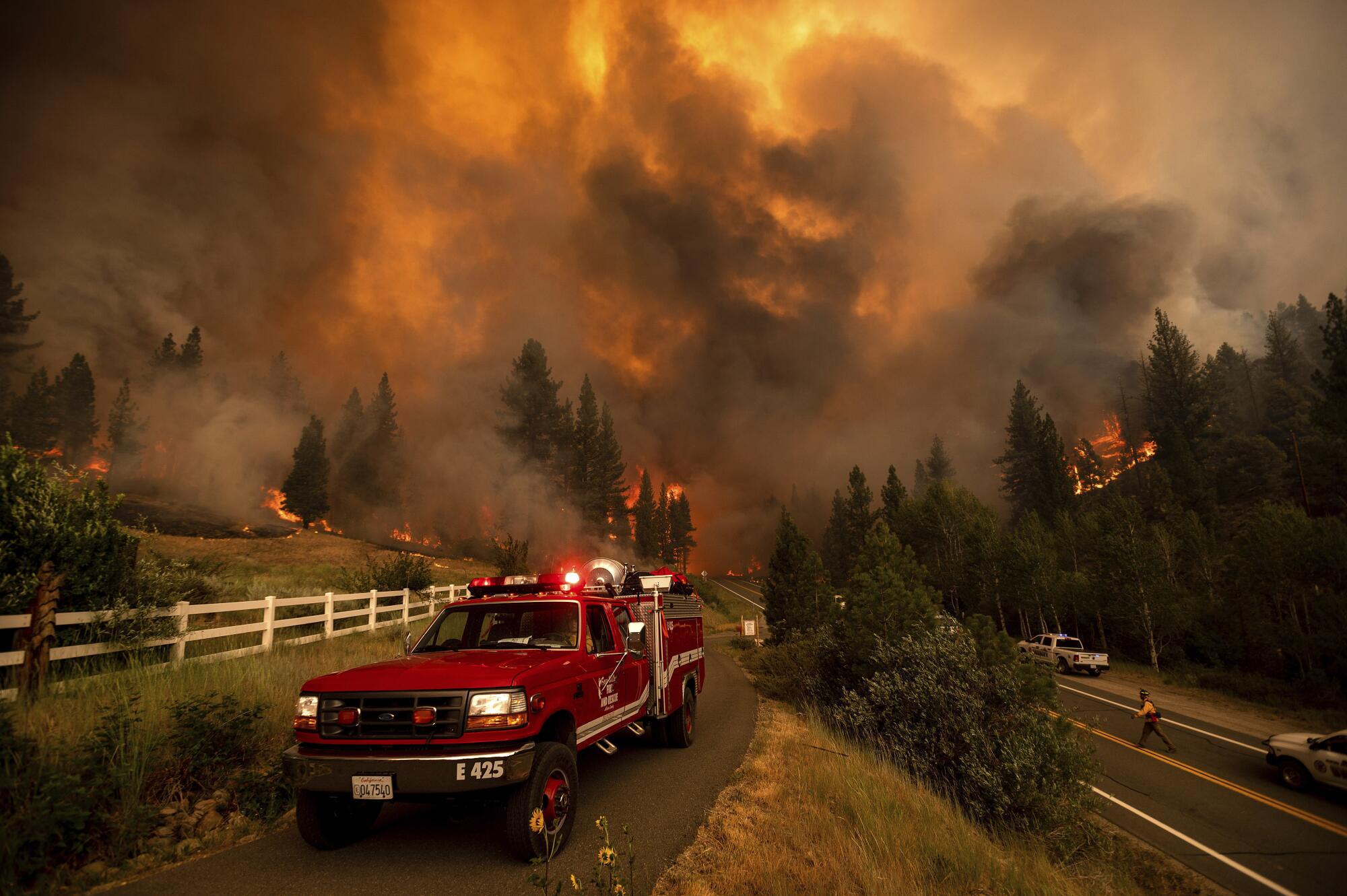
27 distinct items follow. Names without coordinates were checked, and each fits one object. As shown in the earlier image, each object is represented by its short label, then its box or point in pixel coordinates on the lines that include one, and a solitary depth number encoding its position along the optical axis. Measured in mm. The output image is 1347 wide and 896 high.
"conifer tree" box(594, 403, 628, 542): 76625
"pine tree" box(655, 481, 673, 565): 124450
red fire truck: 4551
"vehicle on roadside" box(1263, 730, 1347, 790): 15094
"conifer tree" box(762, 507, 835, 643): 37469
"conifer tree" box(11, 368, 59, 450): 64750
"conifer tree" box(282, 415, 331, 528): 64500
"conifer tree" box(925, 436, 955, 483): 131000
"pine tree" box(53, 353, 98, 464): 68875
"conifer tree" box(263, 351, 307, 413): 82188
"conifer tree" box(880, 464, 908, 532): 94000
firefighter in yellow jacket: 20031
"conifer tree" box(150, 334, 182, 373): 78312
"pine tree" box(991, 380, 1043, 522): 99500
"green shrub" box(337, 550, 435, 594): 20422
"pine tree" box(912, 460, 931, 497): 133000
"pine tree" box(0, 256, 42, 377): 60750
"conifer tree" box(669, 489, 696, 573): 130000
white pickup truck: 36812
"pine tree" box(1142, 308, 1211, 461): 87250
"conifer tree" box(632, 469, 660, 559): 113125
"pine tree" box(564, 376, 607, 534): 68562
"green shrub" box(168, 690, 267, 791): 6012
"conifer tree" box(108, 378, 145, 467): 72312
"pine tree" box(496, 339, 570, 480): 67188
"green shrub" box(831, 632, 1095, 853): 10172
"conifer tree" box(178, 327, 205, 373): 80062
